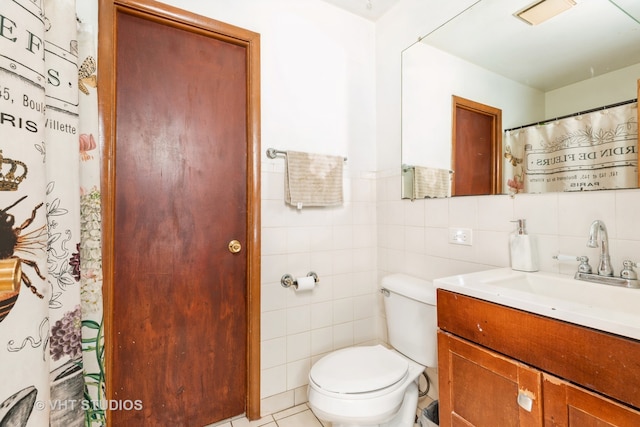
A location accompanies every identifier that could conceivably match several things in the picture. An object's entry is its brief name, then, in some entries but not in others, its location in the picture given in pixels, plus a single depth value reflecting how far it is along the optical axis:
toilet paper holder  1.54
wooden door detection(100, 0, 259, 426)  1.26
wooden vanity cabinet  0.63
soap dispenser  1.11
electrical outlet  1.35
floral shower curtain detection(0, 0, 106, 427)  0.72
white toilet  1.10
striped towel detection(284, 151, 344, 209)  1.56
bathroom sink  0.65
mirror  0.98
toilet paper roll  1.54
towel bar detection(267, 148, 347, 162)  1.52
